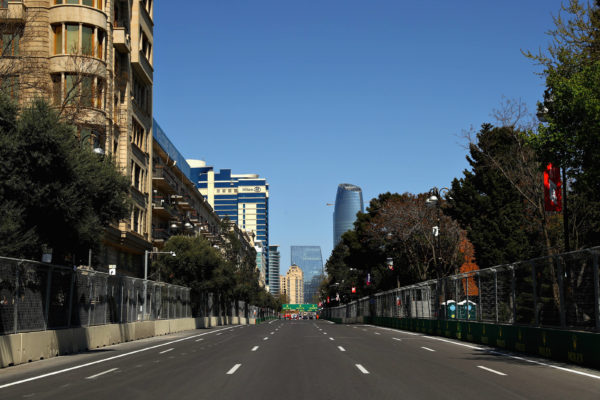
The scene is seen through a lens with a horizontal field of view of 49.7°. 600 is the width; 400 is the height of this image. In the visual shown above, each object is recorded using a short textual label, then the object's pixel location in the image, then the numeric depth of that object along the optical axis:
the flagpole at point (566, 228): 20.61
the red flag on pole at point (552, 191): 24.45
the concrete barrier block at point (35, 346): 17.12
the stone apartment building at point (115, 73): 42.19
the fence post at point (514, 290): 20.77
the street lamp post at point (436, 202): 32.34
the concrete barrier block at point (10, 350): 15.81
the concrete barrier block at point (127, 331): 28.13
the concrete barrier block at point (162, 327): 36.47
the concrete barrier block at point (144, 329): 31.16
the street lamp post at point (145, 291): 33.62
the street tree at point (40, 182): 19.95
